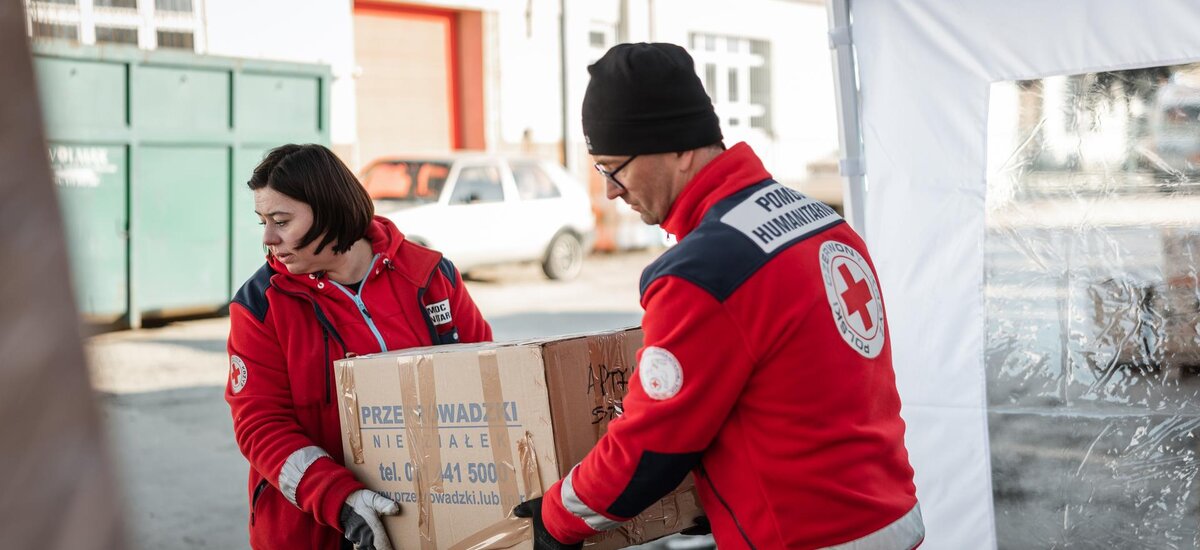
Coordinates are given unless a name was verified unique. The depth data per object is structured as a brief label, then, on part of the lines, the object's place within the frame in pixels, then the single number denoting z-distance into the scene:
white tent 3.37
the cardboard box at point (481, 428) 2.15
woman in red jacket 2.29
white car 12.55
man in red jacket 1.70
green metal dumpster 10.02
